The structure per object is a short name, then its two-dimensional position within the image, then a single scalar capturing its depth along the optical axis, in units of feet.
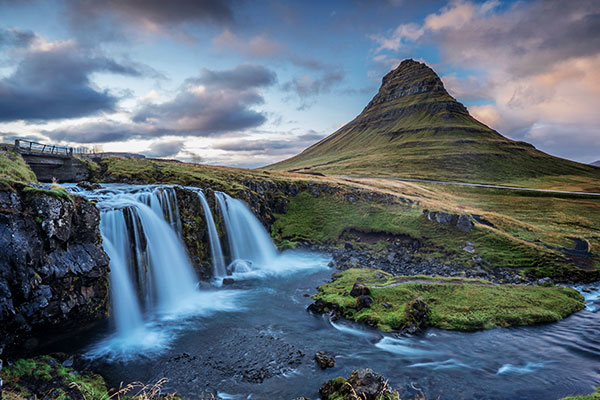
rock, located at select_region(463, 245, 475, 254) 110.63
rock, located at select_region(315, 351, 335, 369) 48.11
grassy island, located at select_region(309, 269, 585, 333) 60.08
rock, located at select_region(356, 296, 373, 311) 65.41
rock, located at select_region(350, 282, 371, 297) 68.49
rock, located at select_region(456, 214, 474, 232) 124.26
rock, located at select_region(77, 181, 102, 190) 98.68
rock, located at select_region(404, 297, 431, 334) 58.08
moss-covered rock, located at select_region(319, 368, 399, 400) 33.99
